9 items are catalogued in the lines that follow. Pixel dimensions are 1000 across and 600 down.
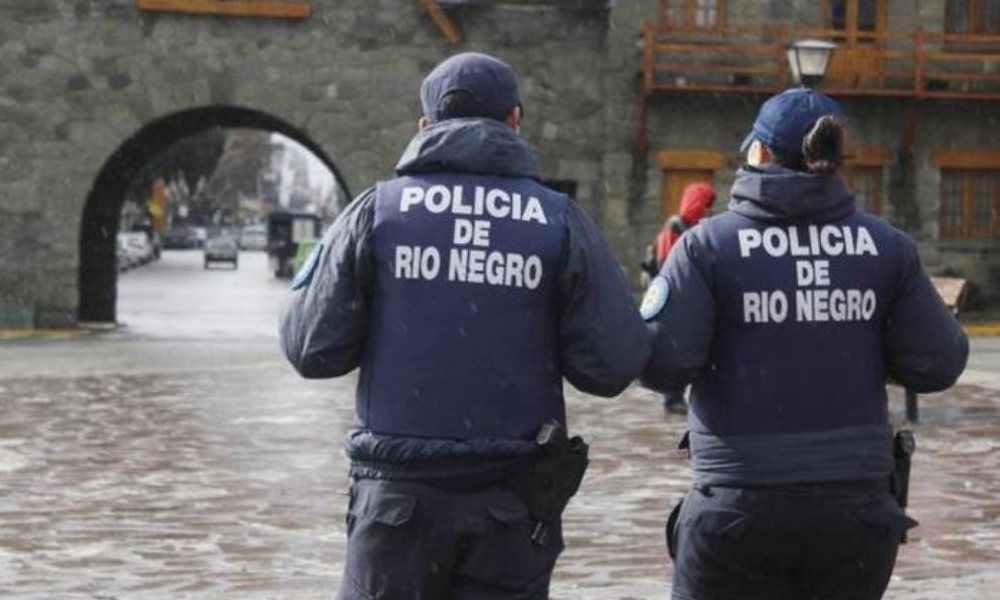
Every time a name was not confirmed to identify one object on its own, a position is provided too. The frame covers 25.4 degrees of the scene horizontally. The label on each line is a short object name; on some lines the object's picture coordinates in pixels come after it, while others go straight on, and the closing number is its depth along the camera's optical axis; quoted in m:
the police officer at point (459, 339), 4.80
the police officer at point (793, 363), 4.95
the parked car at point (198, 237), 107.75
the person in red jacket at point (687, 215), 15.01
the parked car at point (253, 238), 108.36
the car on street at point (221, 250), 75.88
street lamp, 19.95
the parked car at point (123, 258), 66.47
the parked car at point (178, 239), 105.12
